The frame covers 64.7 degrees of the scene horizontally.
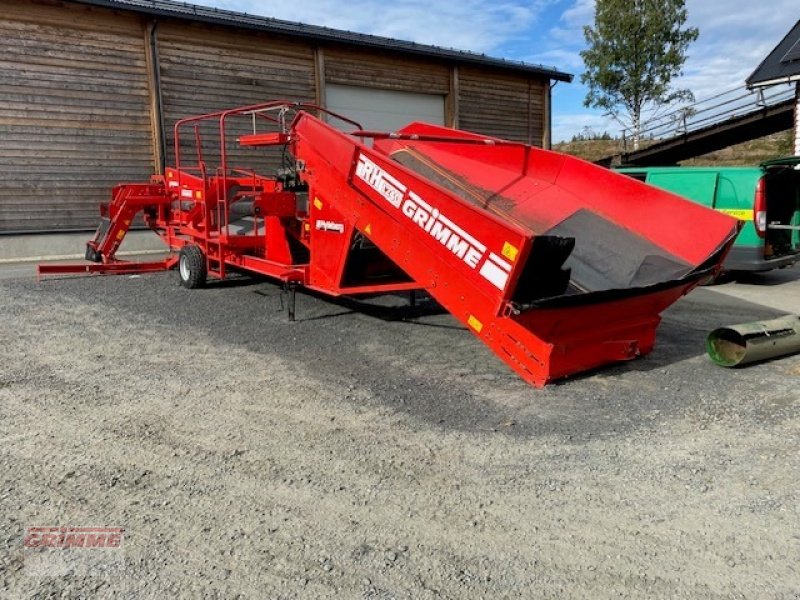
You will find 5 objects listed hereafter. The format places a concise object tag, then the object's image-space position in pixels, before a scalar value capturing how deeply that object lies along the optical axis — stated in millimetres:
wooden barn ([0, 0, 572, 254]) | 11805
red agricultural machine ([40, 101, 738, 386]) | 4156
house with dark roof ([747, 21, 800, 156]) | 14898
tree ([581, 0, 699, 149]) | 29234
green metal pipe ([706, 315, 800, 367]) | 4832
